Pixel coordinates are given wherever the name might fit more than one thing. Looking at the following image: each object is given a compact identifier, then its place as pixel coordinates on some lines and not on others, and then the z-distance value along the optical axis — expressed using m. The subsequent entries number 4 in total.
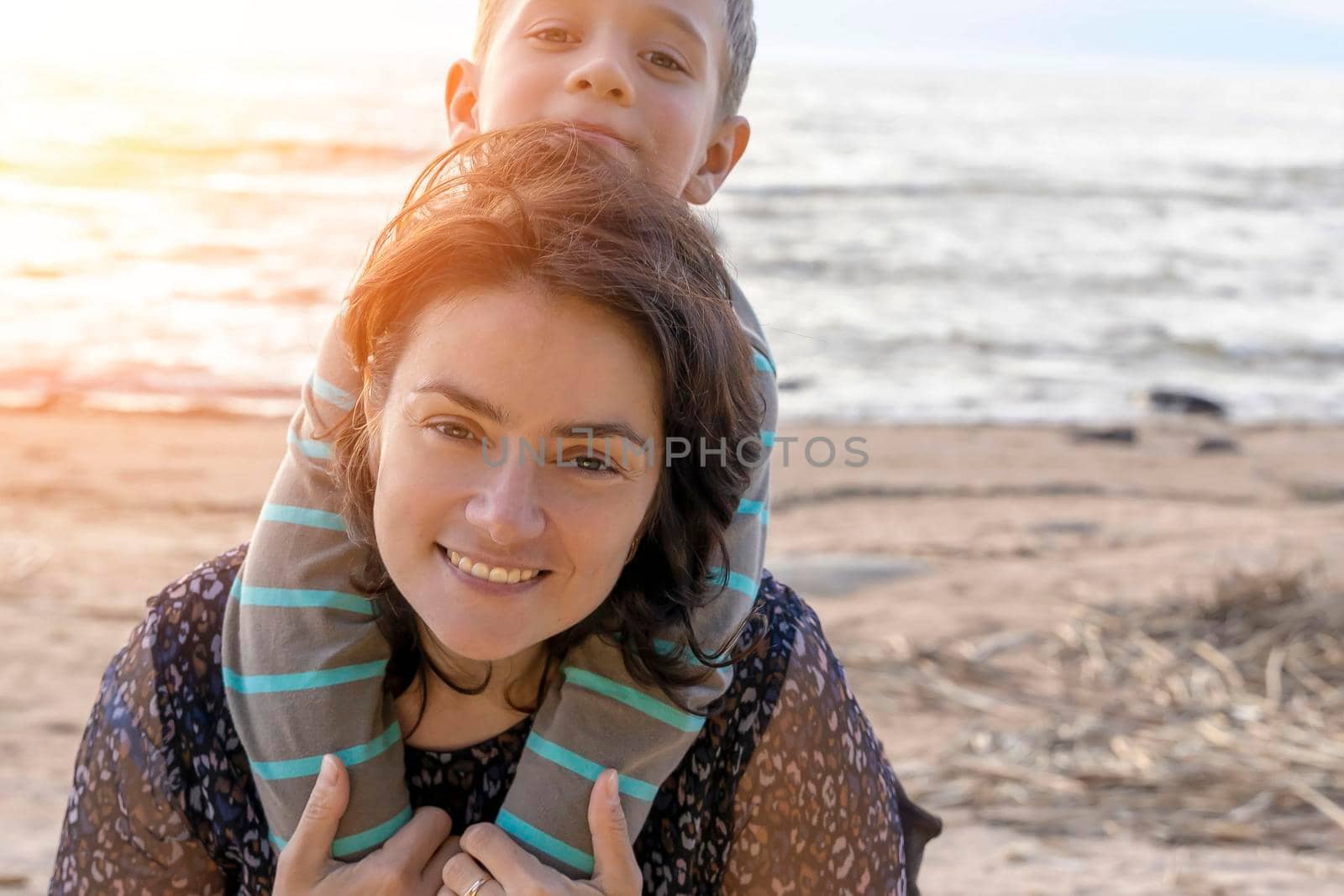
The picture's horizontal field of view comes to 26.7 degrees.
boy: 1.31
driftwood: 2.22
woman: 1.25
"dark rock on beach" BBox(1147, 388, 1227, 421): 9.39
